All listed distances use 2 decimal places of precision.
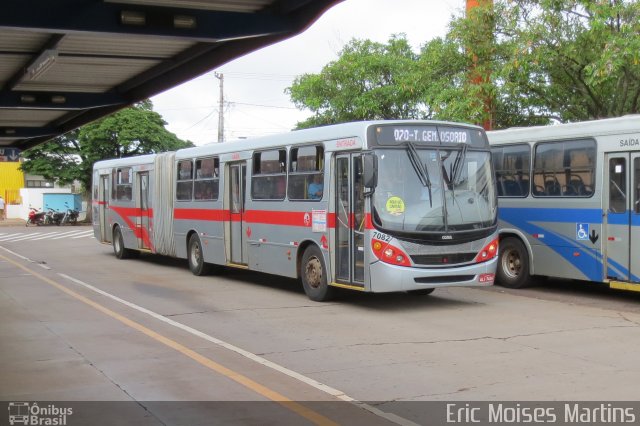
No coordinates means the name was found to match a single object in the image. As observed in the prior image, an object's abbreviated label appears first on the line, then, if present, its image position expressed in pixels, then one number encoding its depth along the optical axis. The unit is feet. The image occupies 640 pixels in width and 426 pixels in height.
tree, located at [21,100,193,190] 160.45
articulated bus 38.63
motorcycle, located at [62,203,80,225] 160.50
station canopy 30.40
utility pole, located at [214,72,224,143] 159.53
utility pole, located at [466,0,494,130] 65.98
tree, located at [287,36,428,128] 99.91
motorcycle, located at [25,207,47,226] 159.18
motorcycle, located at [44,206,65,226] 160.25
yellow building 215.31
